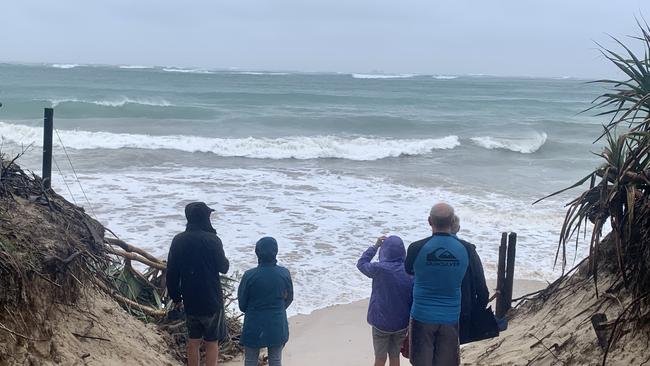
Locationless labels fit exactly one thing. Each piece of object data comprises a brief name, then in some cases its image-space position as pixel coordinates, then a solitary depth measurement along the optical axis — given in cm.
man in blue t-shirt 400
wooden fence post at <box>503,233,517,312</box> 551
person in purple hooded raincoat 477
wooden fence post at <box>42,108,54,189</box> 554
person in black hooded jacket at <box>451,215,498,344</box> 425
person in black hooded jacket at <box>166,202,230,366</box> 459
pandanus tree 380
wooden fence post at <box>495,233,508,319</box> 556
